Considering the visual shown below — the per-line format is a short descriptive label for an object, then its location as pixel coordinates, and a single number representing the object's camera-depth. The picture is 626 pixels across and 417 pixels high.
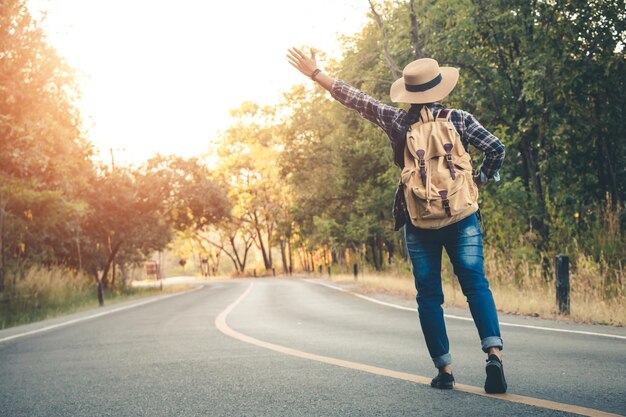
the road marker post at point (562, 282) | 8.88
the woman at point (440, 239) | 3.87
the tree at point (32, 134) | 15.73
